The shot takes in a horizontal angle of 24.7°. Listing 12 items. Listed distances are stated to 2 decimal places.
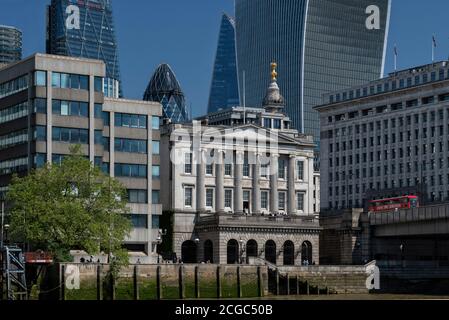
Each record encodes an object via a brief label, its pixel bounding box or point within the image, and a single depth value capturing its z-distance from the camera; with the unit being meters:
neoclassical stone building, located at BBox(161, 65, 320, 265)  142.25
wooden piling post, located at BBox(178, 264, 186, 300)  100.50
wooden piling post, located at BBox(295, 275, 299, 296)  115.00
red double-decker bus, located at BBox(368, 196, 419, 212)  138.62
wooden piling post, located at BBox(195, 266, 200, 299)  102.56
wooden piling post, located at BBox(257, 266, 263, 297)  109.19
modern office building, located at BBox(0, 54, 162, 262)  113.44
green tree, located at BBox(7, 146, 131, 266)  92.88
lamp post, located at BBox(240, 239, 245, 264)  140.14
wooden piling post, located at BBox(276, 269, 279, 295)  112.85
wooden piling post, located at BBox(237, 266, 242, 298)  107.00
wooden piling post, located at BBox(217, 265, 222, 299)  104.88
